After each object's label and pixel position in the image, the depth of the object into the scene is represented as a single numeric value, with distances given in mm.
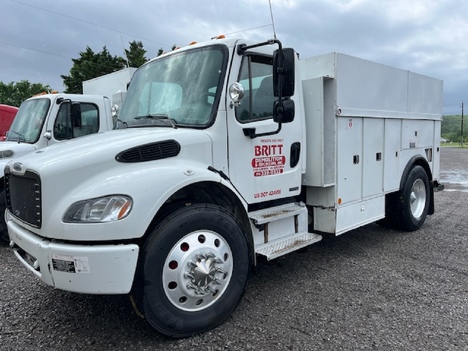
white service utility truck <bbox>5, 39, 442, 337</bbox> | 2760
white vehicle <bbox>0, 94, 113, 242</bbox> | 6152
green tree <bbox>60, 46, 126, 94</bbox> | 25672
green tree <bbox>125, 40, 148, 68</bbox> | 25733
